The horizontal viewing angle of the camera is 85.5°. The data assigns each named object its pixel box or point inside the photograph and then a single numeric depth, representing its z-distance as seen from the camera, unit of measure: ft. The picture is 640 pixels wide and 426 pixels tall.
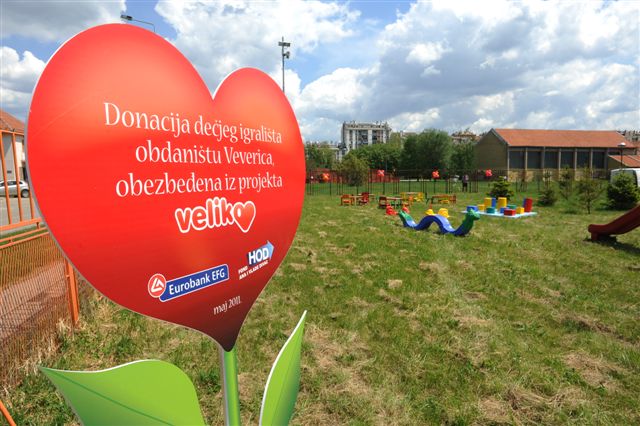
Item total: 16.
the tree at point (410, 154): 198.77
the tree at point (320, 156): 228.02
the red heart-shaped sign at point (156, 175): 3.43
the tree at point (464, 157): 179.93
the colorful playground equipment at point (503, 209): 49.40
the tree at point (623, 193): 55.16
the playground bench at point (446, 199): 69.47
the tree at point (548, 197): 62.08
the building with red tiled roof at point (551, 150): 161.68
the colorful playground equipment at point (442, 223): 34.30
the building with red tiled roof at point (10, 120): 92.81
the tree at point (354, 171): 111.65
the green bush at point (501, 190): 73.61
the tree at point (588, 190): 54.81
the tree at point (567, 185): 63.21
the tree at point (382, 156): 239.09
